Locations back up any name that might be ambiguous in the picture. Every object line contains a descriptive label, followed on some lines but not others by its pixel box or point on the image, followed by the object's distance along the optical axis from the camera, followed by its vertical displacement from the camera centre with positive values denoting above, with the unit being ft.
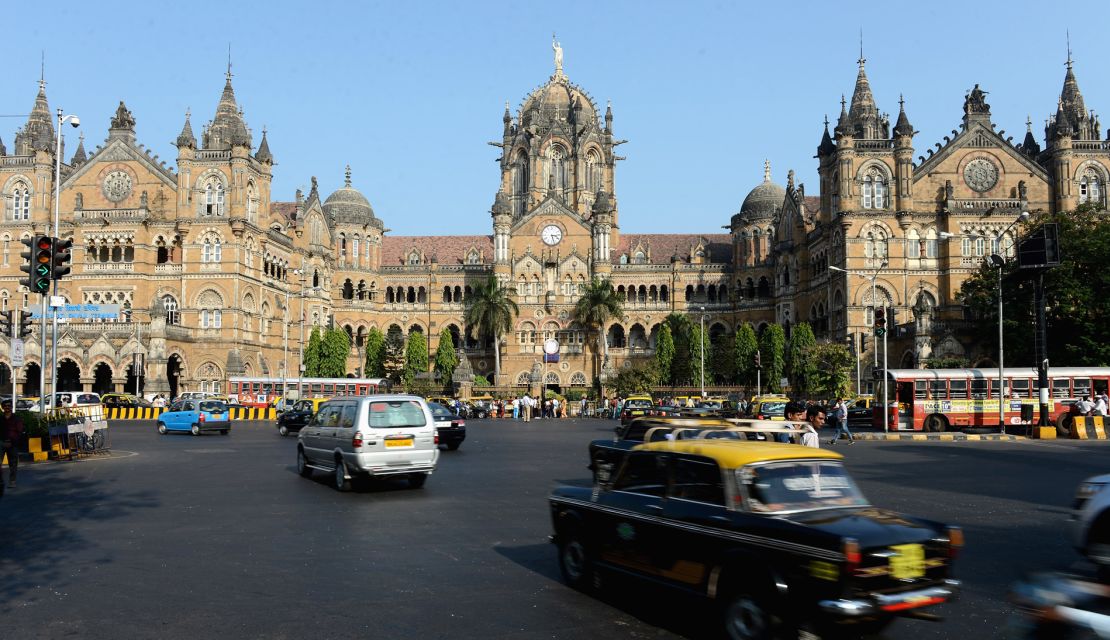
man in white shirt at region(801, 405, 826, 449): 80.33 -4.41
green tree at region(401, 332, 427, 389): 243.19 +3.70
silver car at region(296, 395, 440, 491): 54.75 -4.45
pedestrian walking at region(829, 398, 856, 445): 100.01 -5.85
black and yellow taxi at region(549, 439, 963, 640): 21.28 -4.57
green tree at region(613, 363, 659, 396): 217.15 -3.10
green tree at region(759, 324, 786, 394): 214.90 +3.00
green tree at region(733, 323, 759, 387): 223.92 +3.47
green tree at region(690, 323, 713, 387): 226.99 +3.59
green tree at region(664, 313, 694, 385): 233.14 +3.33
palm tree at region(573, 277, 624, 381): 239.30 +17.33
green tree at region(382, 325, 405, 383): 244.83 +3.36
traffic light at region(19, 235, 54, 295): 66.08 +8.12
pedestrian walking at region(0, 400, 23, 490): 55.88 -4.39
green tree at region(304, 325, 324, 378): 227.81 +3.97
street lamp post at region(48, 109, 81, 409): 86.23 +24.01
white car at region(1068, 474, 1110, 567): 28.81 -5.17
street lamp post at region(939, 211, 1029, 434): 109.19 -2.50
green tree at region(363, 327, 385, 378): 242.78 +3.38
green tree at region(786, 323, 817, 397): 196.19 +2.11
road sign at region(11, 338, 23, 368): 78.84 +1.52
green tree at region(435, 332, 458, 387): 242.37 +3.07
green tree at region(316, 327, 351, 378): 229.25 +3.46
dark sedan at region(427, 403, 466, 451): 89.45 -6.16
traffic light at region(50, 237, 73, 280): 66.64 +8.39
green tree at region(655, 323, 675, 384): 231.09 +4.14
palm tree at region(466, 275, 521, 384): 239.30 +15.77
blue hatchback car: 120.06 -6.78
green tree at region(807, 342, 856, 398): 171.53 +0.21
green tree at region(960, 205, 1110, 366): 147.95 +11.65
